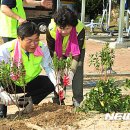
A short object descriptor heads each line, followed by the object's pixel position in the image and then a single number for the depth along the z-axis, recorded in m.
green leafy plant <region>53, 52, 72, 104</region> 4.91
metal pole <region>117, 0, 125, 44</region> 15.28
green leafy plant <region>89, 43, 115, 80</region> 5.41
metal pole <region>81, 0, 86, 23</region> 17.33
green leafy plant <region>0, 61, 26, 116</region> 4.64
